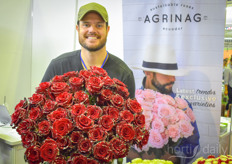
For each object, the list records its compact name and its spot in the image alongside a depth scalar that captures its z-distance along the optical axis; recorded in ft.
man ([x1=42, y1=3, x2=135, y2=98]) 5.24
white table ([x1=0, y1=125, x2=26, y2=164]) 7.46
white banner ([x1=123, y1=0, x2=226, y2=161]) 7.44
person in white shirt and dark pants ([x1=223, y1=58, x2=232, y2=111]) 9.16
